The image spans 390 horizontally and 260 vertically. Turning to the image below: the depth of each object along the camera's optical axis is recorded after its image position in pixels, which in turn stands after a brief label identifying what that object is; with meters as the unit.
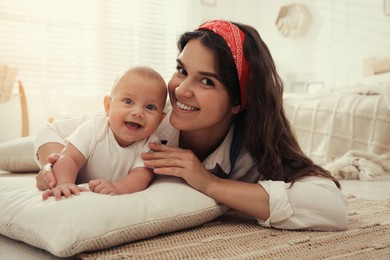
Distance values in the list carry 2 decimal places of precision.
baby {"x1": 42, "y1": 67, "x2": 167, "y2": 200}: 1.28
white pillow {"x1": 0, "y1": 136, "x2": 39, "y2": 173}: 2.39
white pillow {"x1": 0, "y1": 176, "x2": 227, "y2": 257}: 0.94
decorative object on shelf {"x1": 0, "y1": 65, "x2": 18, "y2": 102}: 3.97
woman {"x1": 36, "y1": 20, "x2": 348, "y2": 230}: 1.24
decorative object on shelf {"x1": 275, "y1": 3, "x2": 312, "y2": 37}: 5.23
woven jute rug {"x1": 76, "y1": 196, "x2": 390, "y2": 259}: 0.99
